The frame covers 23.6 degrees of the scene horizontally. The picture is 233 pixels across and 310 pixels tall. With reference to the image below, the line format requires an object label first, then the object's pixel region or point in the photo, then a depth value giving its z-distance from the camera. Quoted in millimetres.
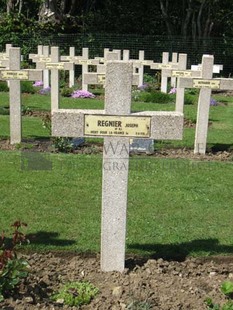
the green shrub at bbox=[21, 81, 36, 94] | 16594
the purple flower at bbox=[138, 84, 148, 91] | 18300
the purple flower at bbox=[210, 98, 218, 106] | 15356
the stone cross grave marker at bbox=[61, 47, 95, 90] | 17234
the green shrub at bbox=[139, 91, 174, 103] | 15280
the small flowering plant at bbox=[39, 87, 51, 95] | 16406
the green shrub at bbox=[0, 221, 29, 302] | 3671
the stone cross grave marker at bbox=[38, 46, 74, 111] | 10469
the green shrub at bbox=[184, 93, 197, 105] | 15312
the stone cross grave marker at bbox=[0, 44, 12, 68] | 13320
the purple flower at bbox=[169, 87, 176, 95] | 17634
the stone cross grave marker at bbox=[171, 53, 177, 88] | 19100
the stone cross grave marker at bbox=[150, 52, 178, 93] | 16870
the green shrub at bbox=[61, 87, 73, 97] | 16323
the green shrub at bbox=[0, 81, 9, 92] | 16625
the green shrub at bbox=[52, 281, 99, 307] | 3816
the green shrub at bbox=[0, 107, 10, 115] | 12312
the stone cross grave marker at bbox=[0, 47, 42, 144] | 8703
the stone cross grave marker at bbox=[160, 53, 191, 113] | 10453
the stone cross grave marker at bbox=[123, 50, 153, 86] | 18312
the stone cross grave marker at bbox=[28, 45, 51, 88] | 17175
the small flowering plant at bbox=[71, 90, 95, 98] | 15901
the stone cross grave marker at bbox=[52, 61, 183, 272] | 4035
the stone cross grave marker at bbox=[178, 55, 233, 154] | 8391
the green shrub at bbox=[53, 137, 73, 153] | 8656
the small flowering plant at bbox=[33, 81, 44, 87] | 18219
